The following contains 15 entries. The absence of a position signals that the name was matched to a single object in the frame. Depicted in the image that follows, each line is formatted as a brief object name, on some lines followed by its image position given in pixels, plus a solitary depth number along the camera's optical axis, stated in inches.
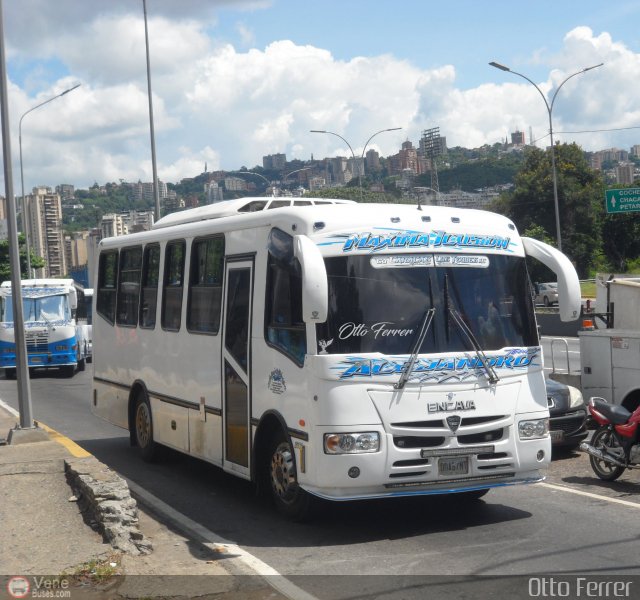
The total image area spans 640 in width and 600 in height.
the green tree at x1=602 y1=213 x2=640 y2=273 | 2709.2
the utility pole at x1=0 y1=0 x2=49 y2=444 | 538.0
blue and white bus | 1243.8
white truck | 504.1
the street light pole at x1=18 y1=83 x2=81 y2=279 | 2175.2
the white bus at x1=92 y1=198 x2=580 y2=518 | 327.0
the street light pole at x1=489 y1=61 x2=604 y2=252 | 1406.3
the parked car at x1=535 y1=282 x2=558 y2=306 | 2080.5
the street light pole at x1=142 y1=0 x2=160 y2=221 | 1175.0
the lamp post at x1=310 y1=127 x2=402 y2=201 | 1440.9
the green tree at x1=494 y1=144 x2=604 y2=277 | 2765.7
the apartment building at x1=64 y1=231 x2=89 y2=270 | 7372.1
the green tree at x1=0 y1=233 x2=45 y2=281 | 2795.3
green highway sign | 1075.3
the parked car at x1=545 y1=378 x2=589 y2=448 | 498.3
